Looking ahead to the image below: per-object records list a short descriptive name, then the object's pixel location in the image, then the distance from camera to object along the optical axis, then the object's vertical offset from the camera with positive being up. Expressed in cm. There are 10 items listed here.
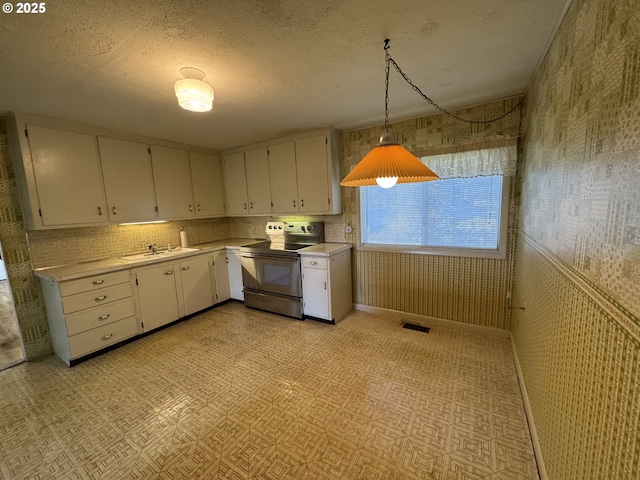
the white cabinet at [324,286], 301 -89
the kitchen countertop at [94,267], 238 -46
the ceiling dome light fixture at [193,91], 160 +82
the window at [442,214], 256 -7
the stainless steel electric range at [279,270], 321 -72
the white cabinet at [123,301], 241 -88
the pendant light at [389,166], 123 +22
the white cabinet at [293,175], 314 +54
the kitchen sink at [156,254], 303 -44
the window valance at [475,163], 238 +44
